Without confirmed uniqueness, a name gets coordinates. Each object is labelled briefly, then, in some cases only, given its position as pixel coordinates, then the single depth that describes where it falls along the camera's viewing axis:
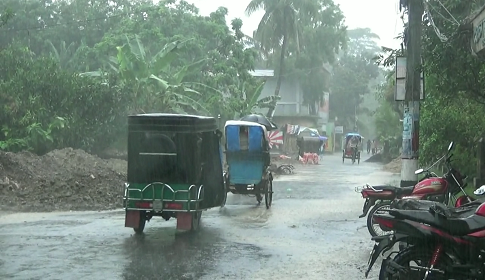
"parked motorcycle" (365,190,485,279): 6.41
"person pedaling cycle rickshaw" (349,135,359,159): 47.09
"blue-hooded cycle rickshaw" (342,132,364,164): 47.12
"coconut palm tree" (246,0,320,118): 48.41
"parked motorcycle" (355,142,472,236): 10.86
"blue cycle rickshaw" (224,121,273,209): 16.62
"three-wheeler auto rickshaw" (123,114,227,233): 11.57
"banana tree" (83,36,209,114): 27.38
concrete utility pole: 14.47
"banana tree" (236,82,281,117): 36.50
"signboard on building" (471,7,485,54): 10.22
